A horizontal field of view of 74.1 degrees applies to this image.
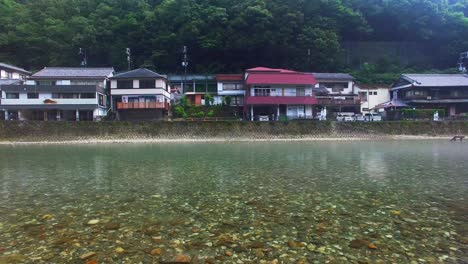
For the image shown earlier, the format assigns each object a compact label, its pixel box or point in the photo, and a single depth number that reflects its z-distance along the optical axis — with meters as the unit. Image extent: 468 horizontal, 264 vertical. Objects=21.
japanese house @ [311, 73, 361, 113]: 49.41
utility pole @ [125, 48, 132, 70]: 62.02
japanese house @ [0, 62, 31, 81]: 51.41
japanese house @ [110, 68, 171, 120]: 45.34
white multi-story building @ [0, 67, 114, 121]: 42.72
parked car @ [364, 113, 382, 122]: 42.31
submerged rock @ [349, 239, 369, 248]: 5.89
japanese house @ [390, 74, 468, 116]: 50.97
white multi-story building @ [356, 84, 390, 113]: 54.81
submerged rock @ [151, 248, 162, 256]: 5.61
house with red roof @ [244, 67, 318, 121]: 45.78
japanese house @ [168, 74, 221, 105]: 56.56
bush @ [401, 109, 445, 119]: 43.00
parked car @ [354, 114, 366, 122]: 41.88
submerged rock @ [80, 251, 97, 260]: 5.44
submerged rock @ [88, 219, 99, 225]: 7.32
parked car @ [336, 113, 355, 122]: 40.96
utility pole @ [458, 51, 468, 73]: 67.04
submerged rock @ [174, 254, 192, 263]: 5.30
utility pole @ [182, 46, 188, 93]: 61.40
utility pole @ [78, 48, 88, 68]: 64.88
